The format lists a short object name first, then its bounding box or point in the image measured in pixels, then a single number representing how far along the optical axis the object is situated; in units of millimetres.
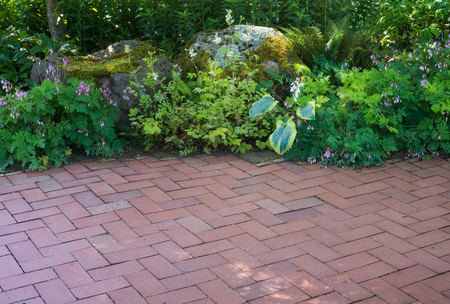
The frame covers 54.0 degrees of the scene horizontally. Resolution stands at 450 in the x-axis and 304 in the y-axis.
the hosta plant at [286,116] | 4361
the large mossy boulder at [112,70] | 4902
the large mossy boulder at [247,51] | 5270
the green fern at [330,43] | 5402
